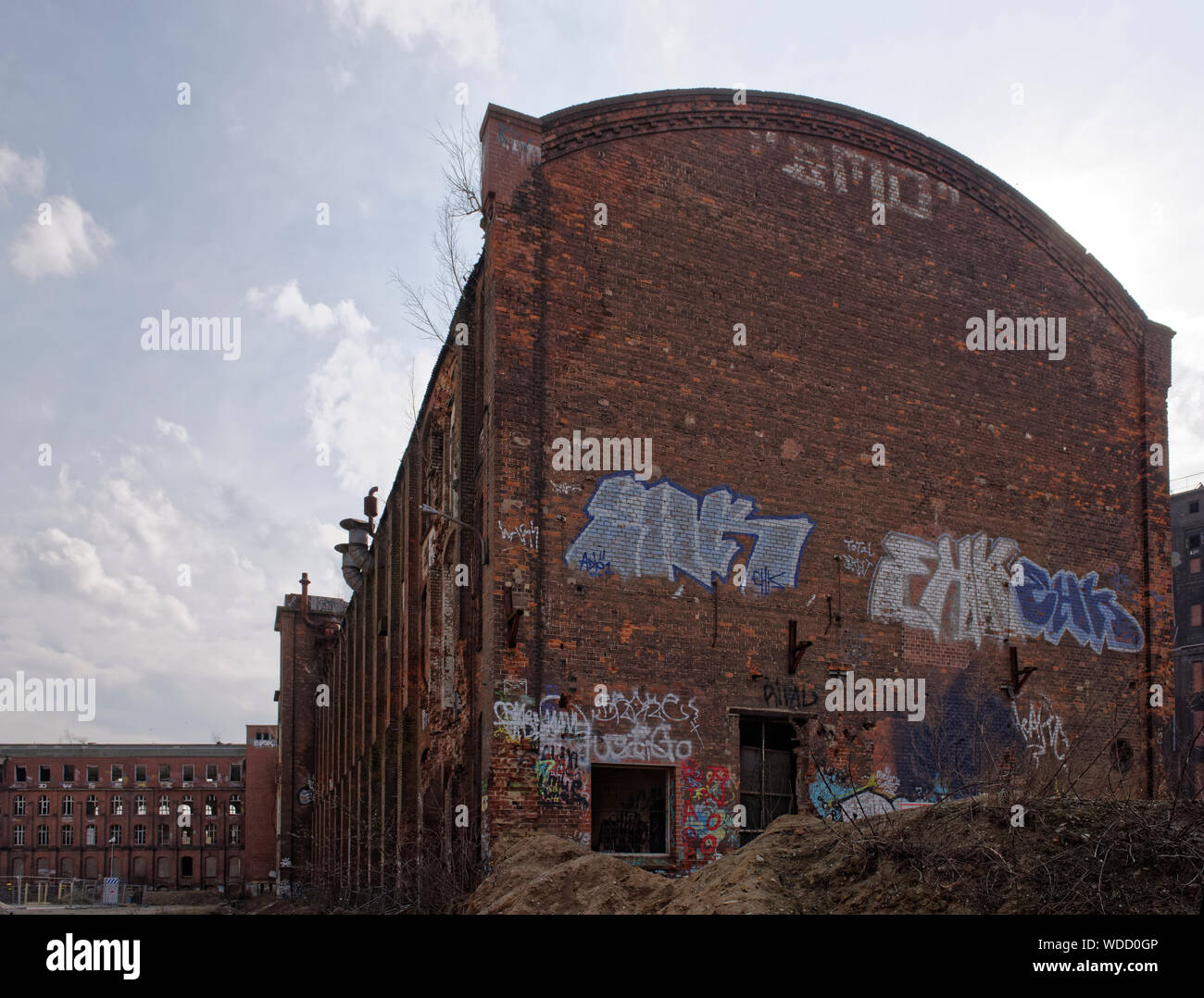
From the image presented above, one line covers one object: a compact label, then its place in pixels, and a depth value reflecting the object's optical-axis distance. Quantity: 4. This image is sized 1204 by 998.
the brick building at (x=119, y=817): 76.38
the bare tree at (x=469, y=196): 14.88
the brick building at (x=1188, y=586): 50.34
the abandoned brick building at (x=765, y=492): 13.28
